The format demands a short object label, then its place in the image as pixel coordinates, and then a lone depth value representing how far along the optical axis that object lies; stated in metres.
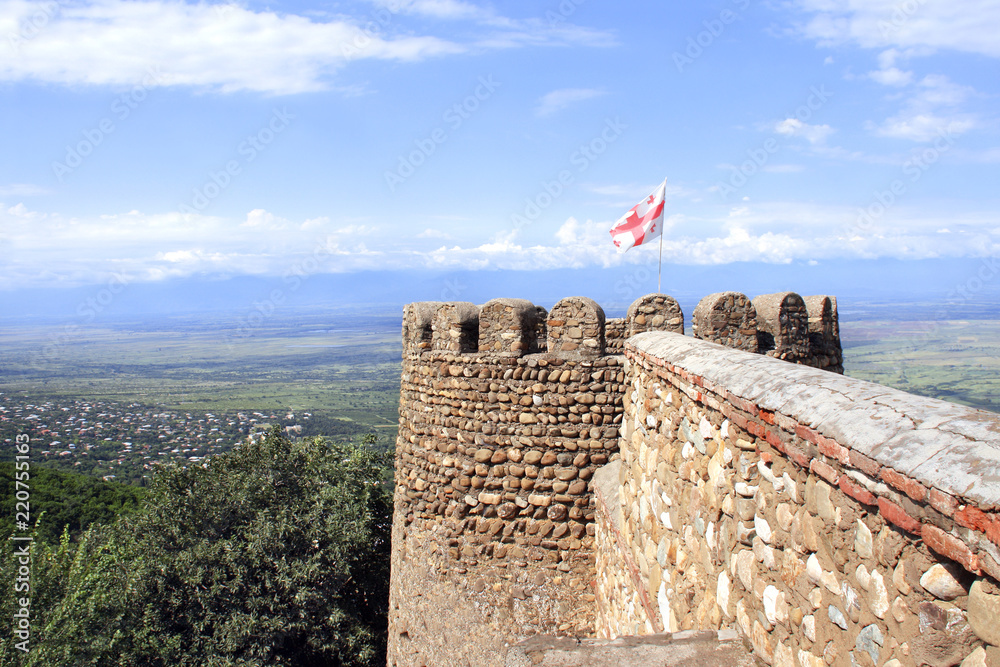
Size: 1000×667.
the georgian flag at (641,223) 7.50
